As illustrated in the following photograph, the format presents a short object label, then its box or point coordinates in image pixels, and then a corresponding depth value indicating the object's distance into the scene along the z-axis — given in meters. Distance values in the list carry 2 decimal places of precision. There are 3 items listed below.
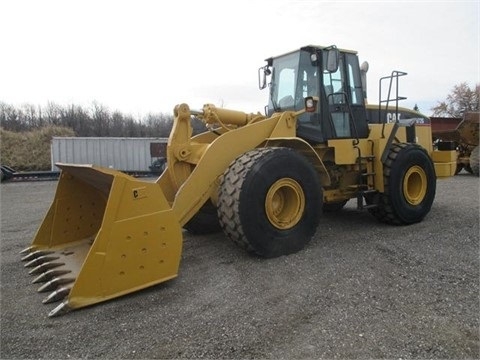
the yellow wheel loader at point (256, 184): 3.84
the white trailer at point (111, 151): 22.33
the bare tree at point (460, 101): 35.45
